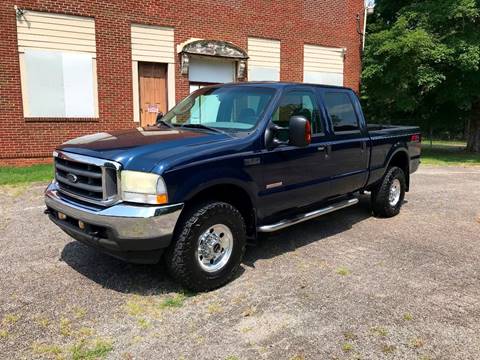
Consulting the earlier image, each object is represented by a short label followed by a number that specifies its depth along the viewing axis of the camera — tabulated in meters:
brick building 11.52
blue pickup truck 3.60
